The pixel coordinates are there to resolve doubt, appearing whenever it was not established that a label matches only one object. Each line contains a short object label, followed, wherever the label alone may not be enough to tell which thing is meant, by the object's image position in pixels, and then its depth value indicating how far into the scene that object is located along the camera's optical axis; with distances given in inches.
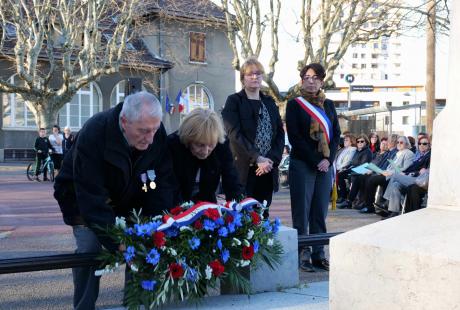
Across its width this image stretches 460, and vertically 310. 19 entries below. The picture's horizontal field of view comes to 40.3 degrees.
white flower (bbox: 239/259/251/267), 162.2
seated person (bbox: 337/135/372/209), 521.7
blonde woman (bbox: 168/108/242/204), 164.7
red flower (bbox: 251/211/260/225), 166.6
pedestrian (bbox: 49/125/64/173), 781.3
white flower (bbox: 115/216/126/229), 150.7
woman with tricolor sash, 231.9
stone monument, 118.3
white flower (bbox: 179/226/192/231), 153.3
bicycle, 767.1
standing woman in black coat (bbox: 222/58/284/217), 225.6
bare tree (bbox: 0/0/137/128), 898.1
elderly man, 148.0
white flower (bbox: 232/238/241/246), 159.0
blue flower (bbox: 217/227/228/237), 157.6
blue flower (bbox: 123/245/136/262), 148.3
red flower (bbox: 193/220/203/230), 156.1
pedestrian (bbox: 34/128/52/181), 770.8
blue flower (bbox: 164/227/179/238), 152.9
